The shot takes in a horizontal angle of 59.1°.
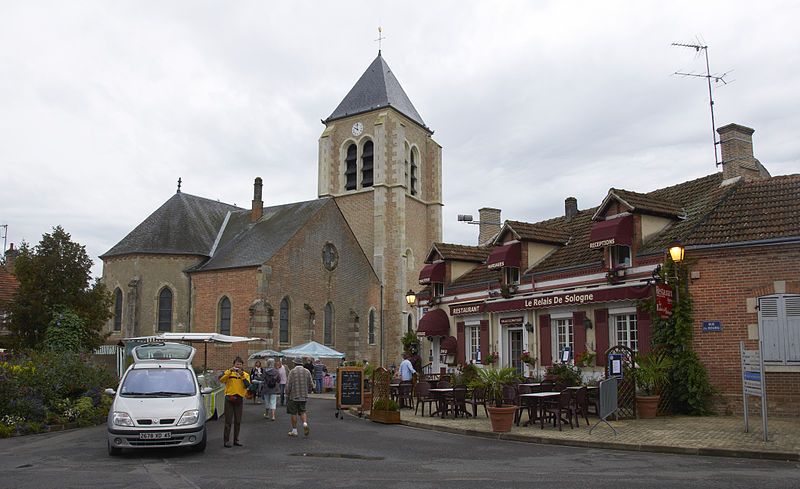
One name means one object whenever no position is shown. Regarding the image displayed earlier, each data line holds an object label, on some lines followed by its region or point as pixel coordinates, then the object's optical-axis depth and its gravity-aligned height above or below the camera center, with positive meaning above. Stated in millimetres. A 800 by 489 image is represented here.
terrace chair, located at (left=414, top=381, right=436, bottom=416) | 17750 -1317
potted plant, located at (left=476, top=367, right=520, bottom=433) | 13922 -1171
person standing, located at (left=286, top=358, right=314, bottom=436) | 14531 -1094
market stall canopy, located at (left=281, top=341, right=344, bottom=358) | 27094 -490
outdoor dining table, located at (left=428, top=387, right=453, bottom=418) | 17250 -1389
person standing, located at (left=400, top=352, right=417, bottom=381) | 21156 -974
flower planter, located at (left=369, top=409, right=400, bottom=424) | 16828 -1861
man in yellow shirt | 13070 -1098
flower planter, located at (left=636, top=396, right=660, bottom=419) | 15539 -1517
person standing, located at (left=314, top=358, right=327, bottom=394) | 30625 -1533
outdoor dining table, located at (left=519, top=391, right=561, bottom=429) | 14361 -1184
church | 34000 +4128
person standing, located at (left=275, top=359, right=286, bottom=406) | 21688 -998
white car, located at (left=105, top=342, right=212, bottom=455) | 11352 -1153
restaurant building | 15375 +1512
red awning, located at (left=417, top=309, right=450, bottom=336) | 24844 +467
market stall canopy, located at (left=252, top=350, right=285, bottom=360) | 28766 -631
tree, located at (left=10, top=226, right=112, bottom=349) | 25906 +1825
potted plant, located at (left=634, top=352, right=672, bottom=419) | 15578 -944
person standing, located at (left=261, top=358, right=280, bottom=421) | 18109 -1250
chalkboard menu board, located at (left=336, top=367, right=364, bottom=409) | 19781 -1375
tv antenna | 21798 +8007
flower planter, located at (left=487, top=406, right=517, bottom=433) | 13898 -1545
